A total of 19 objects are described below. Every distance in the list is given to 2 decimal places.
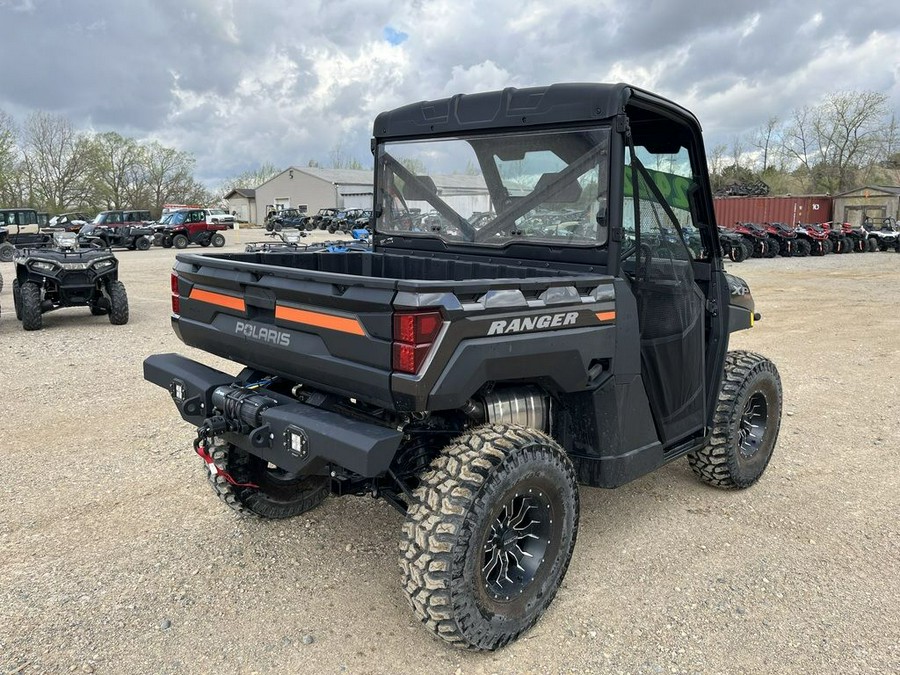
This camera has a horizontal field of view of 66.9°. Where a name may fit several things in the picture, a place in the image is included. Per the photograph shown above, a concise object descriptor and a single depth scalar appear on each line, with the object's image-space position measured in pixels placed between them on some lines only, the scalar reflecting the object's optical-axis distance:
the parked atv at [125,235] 27.97
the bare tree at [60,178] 56.97
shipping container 35.75
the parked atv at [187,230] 29.84
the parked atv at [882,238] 29.06
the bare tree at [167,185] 66.38
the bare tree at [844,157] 58.78
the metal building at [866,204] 37.09
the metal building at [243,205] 75.50
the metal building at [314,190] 63.06
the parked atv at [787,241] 25.80
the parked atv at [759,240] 24.95
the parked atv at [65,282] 9.54
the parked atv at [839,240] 27.73
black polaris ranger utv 2.51
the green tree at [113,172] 60.41
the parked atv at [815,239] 26.51
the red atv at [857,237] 28.33
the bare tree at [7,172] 49.28
